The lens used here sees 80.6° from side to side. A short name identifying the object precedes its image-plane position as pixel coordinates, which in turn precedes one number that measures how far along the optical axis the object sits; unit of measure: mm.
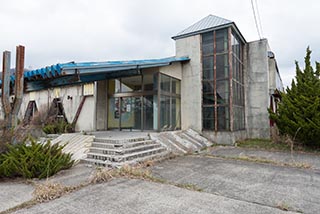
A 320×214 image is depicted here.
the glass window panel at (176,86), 11286
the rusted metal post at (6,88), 5099
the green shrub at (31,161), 4363
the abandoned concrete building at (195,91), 10320
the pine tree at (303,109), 8359
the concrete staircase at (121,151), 5785
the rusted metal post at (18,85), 5207
